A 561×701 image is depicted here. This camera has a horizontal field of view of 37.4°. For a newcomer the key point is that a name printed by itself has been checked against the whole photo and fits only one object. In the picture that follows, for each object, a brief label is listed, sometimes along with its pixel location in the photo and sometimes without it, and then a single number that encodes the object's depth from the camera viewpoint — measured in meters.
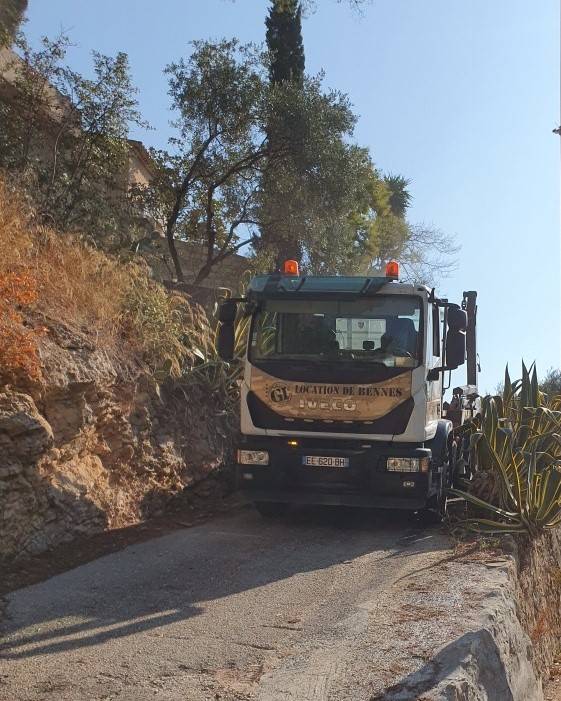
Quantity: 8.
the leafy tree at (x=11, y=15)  14.12
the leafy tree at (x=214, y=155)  17.47
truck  8.69
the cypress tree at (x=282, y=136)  17.36
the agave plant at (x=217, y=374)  11.56
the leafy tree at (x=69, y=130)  13.99
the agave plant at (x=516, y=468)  9.04
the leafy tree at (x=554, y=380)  26.89
